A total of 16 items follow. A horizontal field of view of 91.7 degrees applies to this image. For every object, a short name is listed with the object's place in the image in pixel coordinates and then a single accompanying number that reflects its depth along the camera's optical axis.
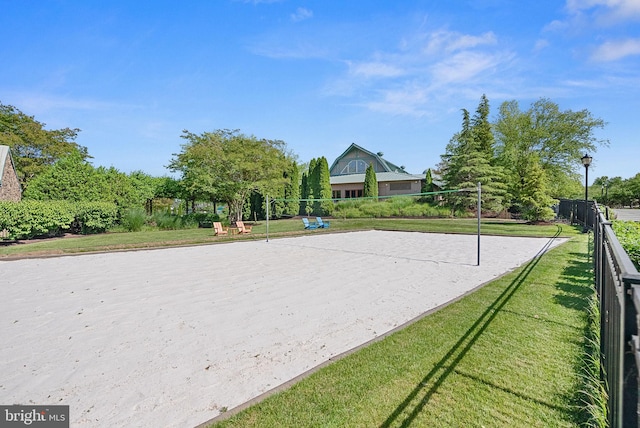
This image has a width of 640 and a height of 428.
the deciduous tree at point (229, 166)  19.15
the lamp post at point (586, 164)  14.79
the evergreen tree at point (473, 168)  26.03
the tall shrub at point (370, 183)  30.89
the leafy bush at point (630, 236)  3.84
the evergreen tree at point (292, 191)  28.94
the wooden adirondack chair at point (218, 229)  15.49
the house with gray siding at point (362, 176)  33.59
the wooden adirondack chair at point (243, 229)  16.20
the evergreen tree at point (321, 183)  30.30
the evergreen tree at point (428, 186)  30.04
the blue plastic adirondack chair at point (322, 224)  18.86
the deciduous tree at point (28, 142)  26.20
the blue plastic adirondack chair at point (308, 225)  18.73
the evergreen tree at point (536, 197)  19.19
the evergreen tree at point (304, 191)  31.03
